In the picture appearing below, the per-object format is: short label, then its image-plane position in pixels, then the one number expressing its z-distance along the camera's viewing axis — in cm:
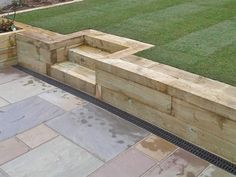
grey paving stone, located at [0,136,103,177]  289
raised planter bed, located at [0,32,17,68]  509
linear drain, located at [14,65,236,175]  298
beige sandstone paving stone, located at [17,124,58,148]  331
